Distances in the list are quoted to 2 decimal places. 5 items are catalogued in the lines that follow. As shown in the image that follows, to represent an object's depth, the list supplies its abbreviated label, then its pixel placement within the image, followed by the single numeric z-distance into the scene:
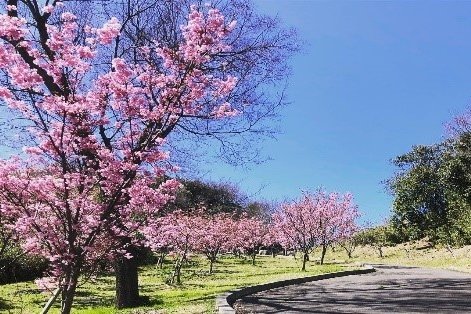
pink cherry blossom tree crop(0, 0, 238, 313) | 4.89
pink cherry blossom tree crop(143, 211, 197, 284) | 19.44
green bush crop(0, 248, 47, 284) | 18.52
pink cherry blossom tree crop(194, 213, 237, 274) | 23.50
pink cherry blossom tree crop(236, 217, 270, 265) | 35.47
